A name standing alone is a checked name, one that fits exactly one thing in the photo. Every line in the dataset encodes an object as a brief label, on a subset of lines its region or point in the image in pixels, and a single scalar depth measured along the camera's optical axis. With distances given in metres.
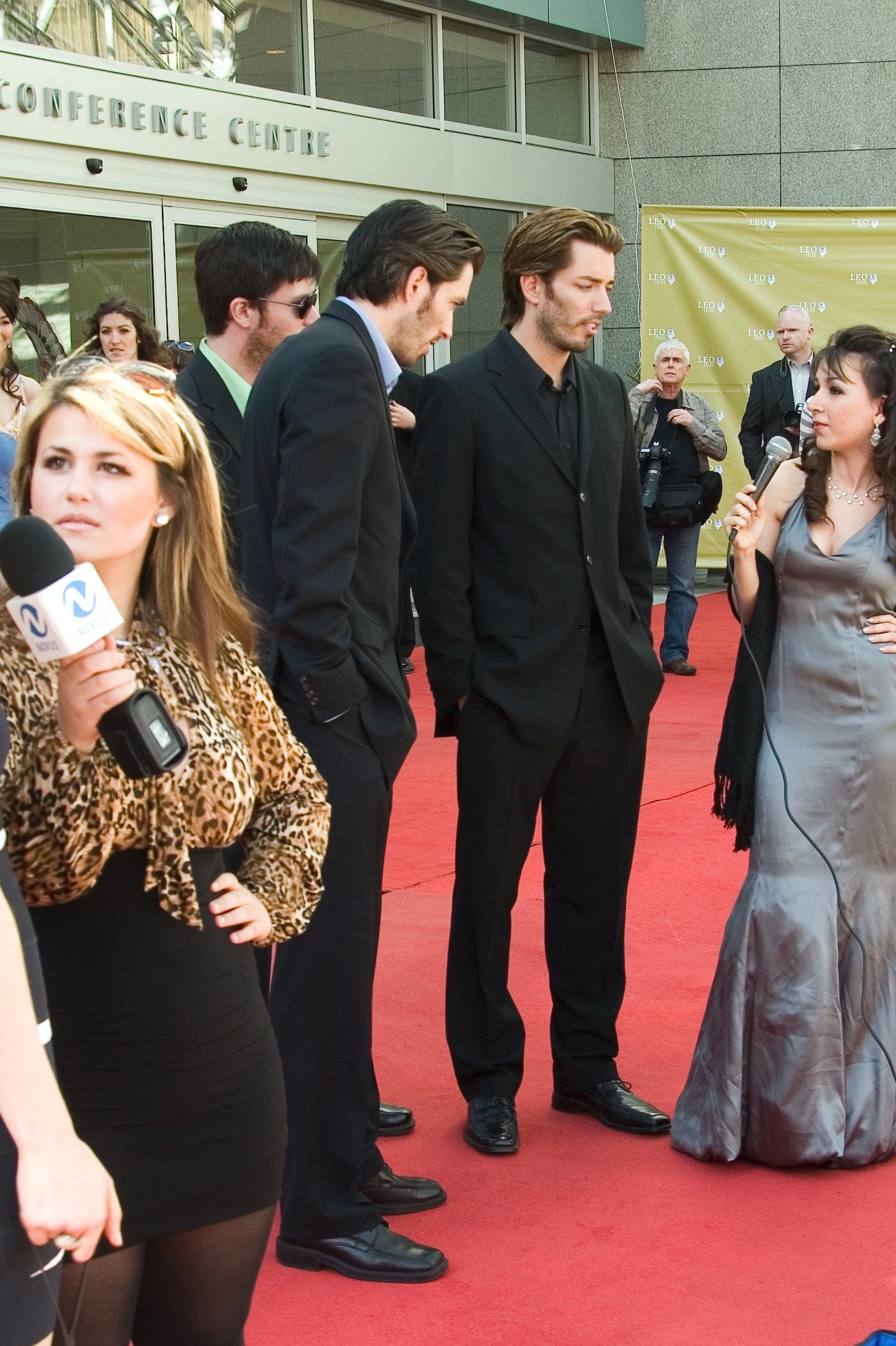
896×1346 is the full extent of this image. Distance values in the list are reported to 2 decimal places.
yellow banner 12.41
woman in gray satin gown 3.55
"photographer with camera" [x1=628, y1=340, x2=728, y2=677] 9.65
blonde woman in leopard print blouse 1.84
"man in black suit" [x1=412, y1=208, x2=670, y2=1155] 3.67
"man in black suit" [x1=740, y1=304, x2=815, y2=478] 10.68
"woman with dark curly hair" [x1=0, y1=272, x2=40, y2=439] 4.76
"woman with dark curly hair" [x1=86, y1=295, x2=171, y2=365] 6.30
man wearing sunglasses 3.67
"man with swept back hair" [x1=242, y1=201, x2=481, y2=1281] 2.94
